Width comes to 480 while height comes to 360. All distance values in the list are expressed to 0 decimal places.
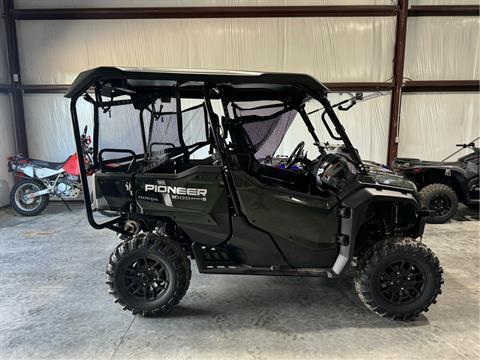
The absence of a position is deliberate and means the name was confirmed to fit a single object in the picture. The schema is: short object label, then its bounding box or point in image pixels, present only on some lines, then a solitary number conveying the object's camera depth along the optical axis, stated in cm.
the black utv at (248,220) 244
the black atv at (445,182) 513
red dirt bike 567
